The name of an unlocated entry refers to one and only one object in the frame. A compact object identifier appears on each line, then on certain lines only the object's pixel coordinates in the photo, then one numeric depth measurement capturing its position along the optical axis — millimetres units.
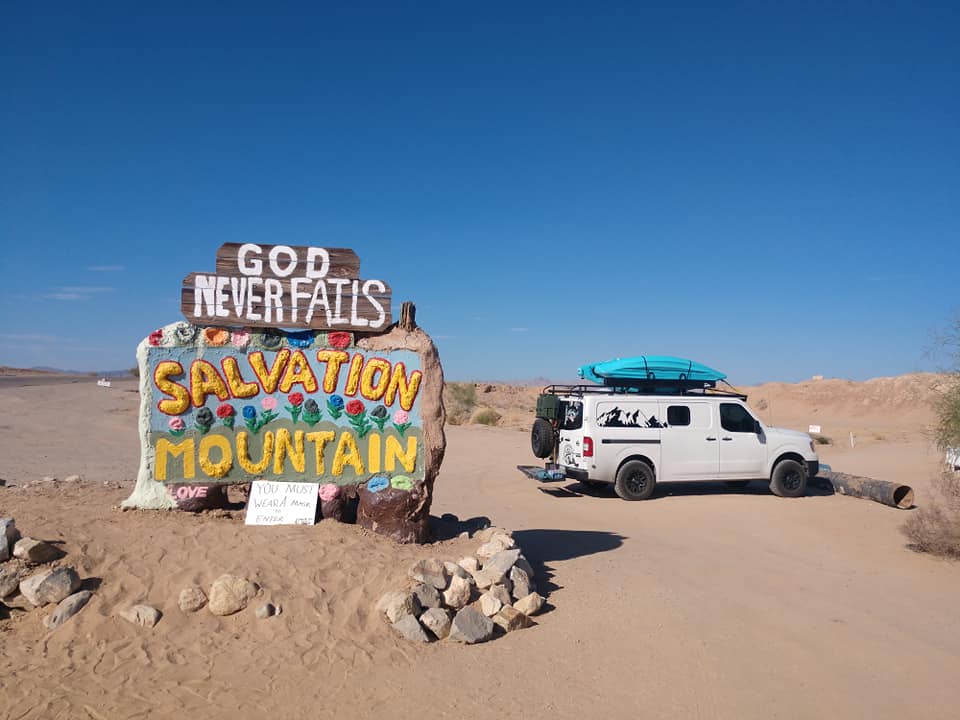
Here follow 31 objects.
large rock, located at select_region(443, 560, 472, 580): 7039
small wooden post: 8812
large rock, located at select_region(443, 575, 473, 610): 6766
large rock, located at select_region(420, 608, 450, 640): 6383
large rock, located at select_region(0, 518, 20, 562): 6289
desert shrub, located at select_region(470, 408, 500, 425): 32281
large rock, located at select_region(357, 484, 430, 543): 8352
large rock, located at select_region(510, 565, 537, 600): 7238
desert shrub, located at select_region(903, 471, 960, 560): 10078
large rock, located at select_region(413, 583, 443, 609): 6594
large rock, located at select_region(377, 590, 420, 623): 6406
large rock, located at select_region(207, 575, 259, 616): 6250
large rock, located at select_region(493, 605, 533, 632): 6691
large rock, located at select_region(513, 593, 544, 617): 7031
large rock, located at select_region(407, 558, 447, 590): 6832
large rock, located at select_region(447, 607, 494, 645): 6355
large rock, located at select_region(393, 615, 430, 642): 6262
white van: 13992
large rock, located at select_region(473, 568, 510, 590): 7125
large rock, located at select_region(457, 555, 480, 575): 7367
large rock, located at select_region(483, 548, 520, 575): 7340
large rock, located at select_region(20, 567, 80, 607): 6043
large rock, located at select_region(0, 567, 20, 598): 6117
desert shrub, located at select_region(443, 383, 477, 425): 33719
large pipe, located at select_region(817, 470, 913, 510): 13773
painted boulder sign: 8336
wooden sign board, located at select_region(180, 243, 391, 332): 8414
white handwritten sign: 8125
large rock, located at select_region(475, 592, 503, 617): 6801
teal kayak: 14820
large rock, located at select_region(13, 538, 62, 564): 6273
